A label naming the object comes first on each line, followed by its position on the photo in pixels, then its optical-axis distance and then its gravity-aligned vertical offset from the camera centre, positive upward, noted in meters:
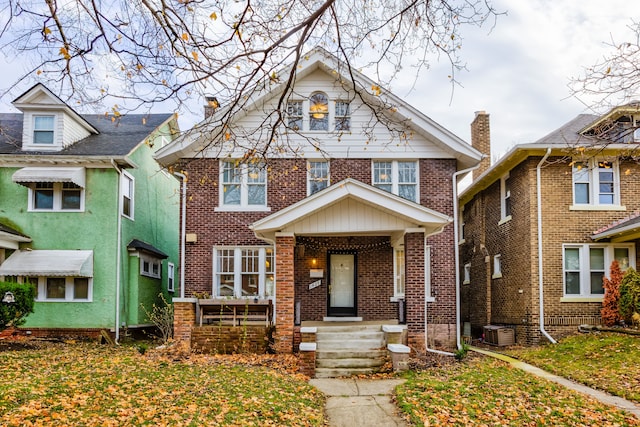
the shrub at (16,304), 13.88 -1.20
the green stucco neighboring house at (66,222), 17.28 +1.01
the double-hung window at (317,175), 17.14 +2.37
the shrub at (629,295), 15.28 -1.01
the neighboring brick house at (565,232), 16.66 +0.72
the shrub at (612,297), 16.12 -1.12
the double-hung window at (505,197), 19.03 +1.94
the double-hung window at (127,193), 18.66 +2.02
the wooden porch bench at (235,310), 14.52 -1.37
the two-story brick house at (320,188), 16.64 +1.51
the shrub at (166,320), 15.76 -1.92
